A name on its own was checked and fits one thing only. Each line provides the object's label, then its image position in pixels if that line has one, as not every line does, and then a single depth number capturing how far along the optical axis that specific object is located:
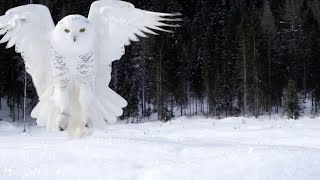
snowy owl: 6.24
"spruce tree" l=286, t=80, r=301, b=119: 26.55
